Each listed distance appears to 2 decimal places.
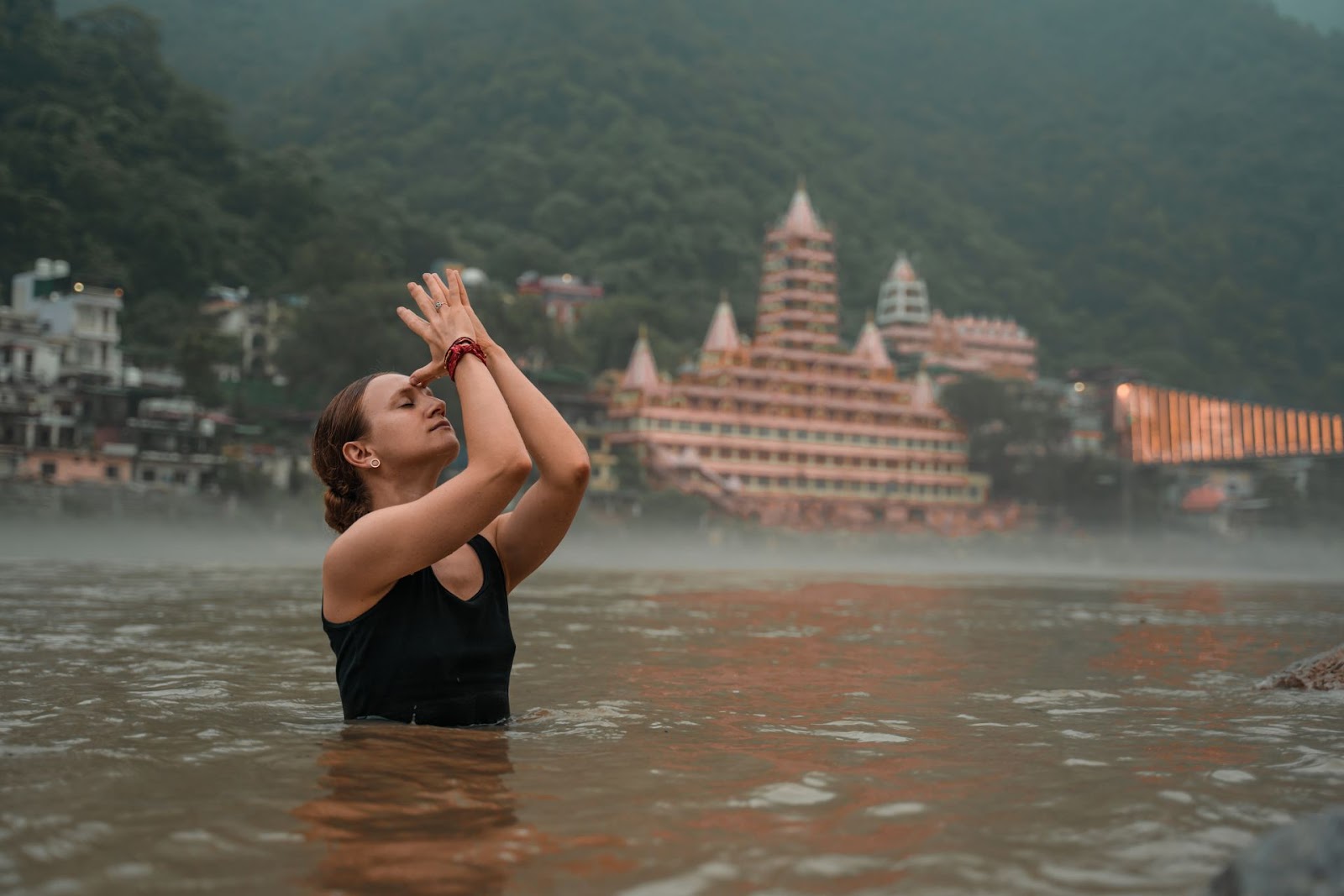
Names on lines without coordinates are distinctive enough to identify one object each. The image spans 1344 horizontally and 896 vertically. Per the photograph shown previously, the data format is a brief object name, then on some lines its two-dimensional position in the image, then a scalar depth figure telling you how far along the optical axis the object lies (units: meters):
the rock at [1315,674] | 4.57
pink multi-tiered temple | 47.53
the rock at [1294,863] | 1.58
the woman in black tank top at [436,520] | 2.52
